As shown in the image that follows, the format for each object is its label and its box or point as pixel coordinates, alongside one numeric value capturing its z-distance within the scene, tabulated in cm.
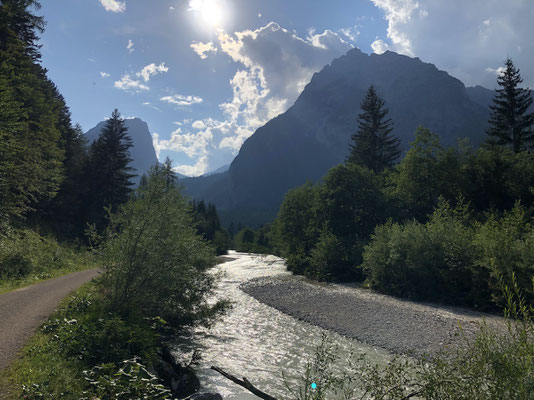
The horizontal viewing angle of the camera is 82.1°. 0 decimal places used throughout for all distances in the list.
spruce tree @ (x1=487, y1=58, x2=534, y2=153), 4109
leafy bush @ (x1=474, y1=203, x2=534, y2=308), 1741
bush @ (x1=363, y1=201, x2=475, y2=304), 2248
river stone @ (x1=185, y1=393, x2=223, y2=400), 791
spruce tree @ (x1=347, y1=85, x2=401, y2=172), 5925
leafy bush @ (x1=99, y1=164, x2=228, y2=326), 1141
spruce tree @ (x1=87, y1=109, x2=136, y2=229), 4522
